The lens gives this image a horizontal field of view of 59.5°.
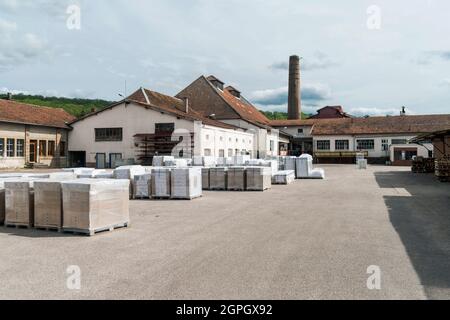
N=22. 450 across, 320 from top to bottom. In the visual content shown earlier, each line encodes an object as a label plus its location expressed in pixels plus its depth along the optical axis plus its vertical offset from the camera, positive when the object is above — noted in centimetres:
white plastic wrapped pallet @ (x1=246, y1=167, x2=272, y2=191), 1725 -77
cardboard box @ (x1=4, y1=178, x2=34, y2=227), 860 -89
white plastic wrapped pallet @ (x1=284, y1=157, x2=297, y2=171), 2605 -14
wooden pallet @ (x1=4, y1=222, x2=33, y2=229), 862 -141
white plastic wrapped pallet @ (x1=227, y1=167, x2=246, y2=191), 1739 -79
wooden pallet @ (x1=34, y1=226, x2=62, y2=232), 819 -141
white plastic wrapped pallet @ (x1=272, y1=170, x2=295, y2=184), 2103 -91
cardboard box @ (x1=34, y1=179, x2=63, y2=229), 821 -90
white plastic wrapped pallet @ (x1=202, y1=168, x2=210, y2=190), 1786 -80
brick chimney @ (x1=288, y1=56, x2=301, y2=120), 6725 +1234
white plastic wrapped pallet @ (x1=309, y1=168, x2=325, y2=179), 2500 -85
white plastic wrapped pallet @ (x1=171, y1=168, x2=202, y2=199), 1388 -77
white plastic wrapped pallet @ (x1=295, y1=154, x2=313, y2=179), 2555 -40
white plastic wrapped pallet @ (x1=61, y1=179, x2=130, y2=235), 787 -88
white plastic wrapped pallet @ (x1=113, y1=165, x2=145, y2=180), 1498 -43
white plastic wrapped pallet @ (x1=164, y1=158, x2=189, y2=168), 2688 -4
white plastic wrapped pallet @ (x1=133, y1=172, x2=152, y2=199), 1432 -86
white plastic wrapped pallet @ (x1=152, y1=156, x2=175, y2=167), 3071 +9
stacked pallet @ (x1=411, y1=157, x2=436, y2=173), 3108 -38
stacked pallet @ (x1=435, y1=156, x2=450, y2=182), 2208 -62
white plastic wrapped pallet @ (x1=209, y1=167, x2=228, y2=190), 1769 -75
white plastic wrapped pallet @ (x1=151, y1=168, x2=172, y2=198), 1415 -78
